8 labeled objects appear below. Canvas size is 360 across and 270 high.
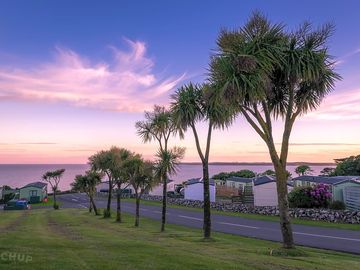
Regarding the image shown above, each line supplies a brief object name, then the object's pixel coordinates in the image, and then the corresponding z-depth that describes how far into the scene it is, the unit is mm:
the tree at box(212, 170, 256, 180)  104481
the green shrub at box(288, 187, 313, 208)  42000
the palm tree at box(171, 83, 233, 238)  21172
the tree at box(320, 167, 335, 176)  114062
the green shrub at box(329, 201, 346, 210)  39812
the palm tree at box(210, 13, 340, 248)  14969
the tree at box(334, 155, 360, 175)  81250
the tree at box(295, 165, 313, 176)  116062
